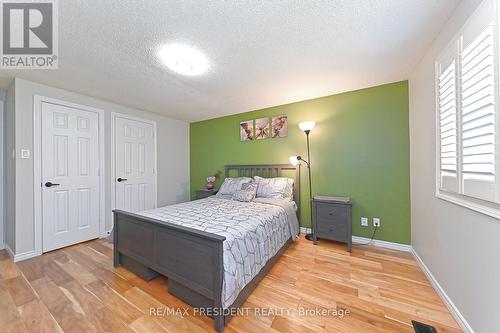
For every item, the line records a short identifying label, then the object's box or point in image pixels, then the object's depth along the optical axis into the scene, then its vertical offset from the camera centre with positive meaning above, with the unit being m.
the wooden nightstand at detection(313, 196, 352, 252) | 2.54 -0.74
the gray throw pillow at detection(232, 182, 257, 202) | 2.88 -0.42
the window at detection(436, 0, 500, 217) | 1.04 +0.34
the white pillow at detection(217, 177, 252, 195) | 3.28 -0.34
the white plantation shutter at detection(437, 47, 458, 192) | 1.43 +0.37
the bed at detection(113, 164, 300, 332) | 1.39 -0.73
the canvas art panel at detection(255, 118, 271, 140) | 3.58 +0.71
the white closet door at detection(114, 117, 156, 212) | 3.39 +0.02
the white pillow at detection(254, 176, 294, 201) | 3.01 -0.36
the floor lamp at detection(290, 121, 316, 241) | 3.00 +0.06
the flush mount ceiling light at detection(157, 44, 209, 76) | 1.82 +1.12
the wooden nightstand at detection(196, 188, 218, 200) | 3.82 -0.55
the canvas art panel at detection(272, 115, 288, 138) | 3.39 +0.71
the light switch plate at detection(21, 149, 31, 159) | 2.40 +0.17
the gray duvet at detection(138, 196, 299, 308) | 1.44 -0.59
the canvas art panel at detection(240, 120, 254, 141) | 3.76 +0.71
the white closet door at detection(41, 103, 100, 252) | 2.59 -0.13
